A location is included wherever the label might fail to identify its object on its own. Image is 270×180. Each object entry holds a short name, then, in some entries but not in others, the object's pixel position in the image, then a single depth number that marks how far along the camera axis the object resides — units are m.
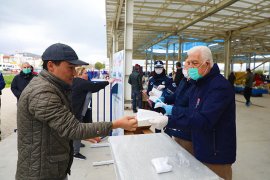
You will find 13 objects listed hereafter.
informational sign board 3.34
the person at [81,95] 3.37
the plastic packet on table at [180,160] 1.40
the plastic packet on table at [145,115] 1.62
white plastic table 1.25
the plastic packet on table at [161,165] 1.28
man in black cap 1.15
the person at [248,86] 9.46
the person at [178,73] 6.91
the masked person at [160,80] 3.79
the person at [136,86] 7.15
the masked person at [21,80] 4.22
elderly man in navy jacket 1.47
